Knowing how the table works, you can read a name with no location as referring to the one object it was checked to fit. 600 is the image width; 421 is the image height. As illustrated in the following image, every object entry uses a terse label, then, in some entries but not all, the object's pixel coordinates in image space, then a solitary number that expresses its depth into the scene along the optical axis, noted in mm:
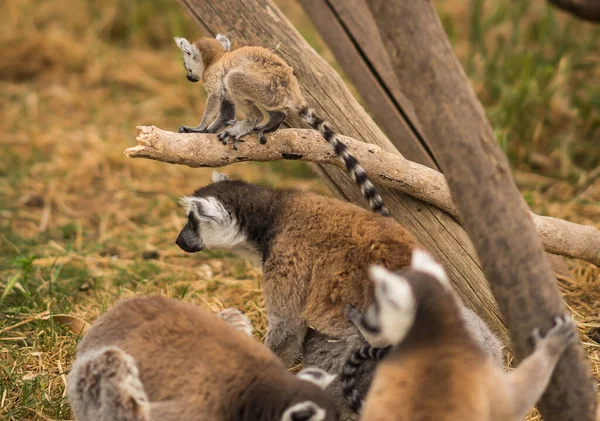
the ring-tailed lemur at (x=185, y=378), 6258
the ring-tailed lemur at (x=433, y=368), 5551
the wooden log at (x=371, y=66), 10187
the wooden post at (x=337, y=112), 8898
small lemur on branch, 8406
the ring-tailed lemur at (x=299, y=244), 7723
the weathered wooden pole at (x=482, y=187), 5820
